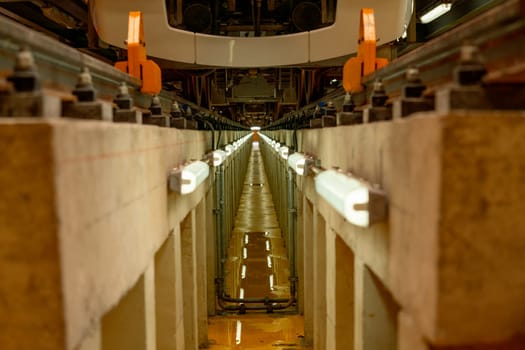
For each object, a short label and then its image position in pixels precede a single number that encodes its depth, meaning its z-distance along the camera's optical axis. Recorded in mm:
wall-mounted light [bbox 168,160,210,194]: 3537
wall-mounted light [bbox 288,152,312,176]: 4752
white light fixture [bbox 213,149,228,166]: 6468
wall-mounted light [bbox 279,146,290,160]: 7495
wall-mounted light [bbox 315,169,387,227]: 2326
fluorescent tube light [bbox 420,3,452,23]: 7571
